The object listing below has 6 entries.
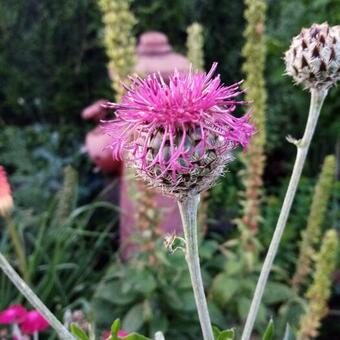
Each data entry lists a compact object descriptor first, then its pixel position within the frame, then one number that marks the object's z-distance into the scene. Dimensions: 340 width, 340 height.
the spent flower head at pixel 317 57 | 0.14
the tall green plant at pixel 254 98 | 0.31
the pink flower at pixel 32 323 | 0.24
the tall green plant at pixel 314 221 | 0.33
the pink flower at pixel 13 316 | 0.25
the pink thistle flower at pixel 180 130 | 0.12
